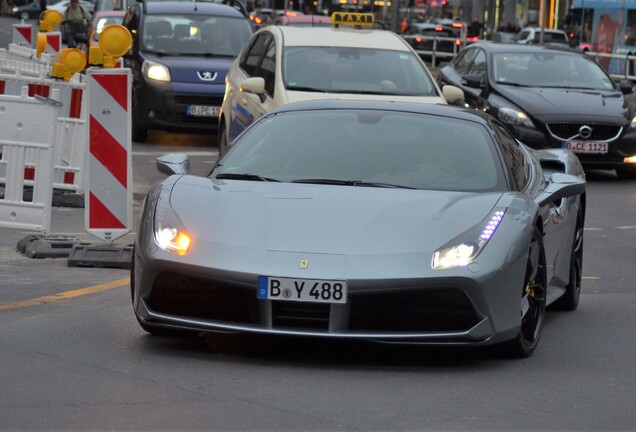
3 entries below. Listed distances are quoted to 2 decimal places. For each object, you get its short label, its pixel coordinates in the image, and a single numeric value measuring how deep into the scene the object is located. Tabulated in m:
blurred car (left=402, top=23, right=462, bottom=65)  46.97
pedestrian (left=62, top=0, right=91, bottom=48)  37.91
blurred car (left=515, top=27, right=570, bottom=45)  55.00
